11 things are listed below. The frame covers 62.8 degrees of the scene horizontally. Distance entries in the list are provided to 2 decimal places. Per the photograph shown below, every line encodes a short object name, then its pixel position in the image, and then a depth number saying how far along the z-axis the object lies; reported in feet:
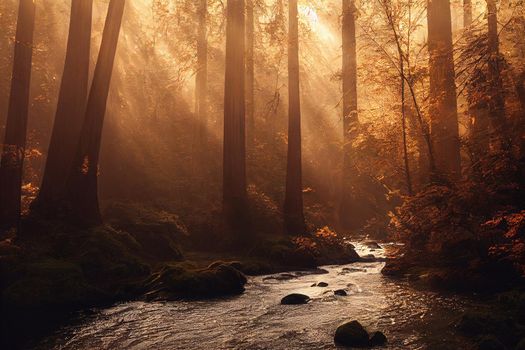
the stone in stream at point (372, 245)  60.54
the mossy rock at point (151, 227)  41.39
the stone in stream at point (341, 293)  29.49
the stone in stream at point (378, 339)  18.78
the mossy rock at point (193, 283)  28.48
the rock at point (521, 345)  15.97
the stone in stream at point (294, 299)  27.14
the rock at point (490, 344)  16.81
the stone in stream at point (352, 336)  18.66
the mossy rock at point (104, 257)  31.27
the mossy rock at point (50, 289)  24.32
